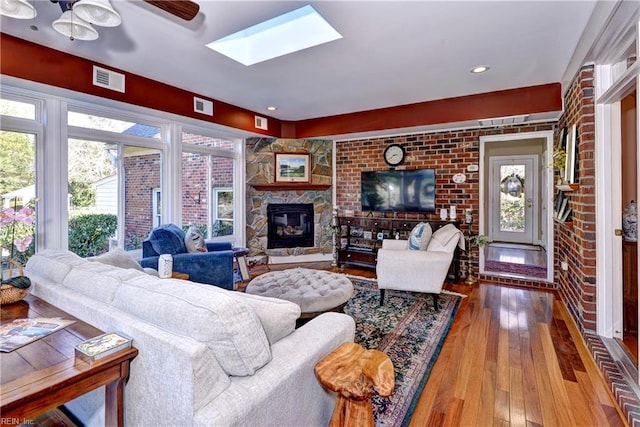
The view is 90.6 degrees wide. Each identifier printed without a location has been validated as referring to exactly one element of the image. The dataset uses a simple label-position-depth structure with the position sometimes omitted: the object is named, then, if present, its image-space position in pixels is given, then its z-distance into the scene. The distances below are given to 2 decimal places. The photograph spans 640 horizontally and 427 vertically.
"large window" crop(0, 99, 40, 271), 2.74
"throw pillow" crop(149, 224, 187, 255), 3.29
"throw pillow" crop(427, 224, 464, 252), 3.30
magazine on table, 1.17
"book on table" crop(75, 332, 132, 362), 1.05
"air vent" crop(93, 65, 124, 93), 2.91
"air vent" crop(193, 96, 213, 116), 3.83
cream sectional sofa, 0.99
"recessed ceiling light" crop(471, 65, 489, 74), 3.00
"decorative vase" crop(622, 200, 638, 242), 2.34
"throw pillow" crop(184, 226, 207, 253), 3.52
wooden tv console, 4.83
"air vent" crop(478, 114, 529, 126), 3.76
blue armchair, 3.25
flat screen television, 4.82
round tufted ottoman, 2.39
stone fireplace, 5.36
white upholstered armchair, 3.12
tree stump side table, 1.19
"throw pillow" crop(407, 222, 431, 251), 3.41
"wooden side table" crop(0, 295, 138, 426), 0.90
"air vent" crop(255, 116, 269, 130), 4.82
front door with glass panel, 7.13
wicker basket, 1.58
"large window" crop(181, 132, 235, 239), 4.54
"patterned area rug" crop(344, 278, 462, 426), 1.84
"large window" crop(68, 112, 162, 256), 3.29
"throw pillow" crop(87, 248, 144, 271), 2.29
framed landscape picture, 5.39
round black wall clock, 5.05
